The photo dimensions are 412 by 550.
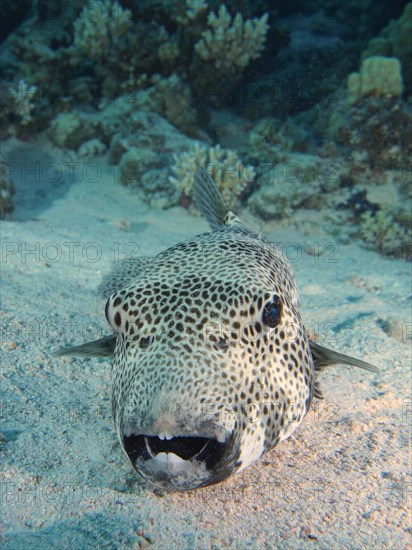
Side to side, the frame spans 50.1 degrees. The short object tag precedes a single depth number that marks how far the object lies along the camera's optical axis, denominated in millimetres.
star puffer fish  1804
